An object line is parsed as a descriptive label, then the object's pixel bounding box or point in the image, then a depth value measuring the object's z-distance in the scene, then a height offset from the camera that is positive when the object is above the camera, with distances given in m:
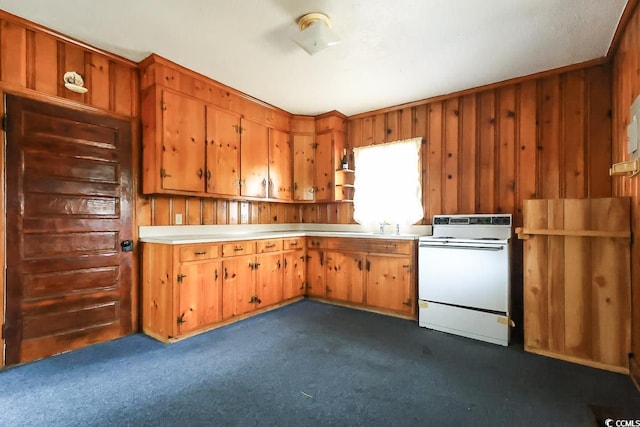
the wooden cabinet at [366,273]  3.41 -0.72
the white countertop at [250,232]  2.99 -0.21
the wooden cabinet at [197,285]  2.73 -0.69
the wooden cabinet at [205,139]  2.89 +0.85
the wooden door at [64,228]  2.29 -0.10
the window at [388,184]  3.86 +0.40
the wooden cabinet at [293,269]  3.89 -0.72
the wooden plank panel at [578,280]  2.22 -0.52
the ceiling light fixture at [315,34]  2.21 +1.36
